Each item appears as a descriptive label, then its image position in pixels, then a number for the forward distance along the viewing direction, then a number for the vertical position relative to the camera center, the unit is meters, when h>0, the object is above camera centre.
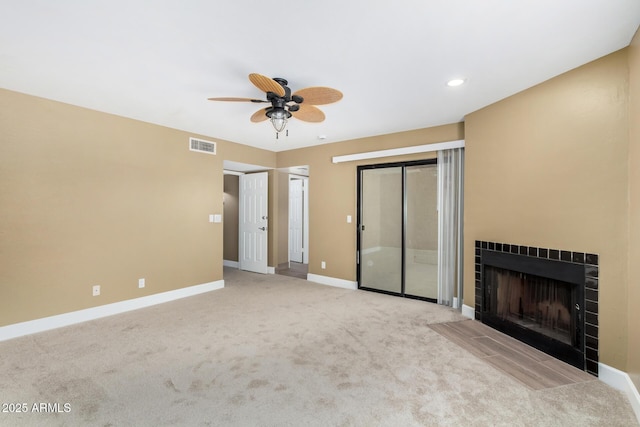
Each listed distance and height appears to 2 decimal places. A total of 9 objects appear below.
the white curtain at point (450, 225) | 3.95 -0.16
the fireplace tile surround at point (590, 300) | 2.35 -0.70
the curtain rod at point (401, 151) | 3.93 +0.94
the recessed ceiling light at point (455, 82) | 2.71 +1.24
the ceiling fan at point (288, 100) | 2.28 +0.99
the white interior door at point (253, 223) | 6.01 -0.20
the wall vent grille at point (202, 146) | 4.57 +1.08
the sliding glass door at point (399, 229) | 4.30 -0.24
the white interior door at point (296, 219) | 7.34 -0.15
